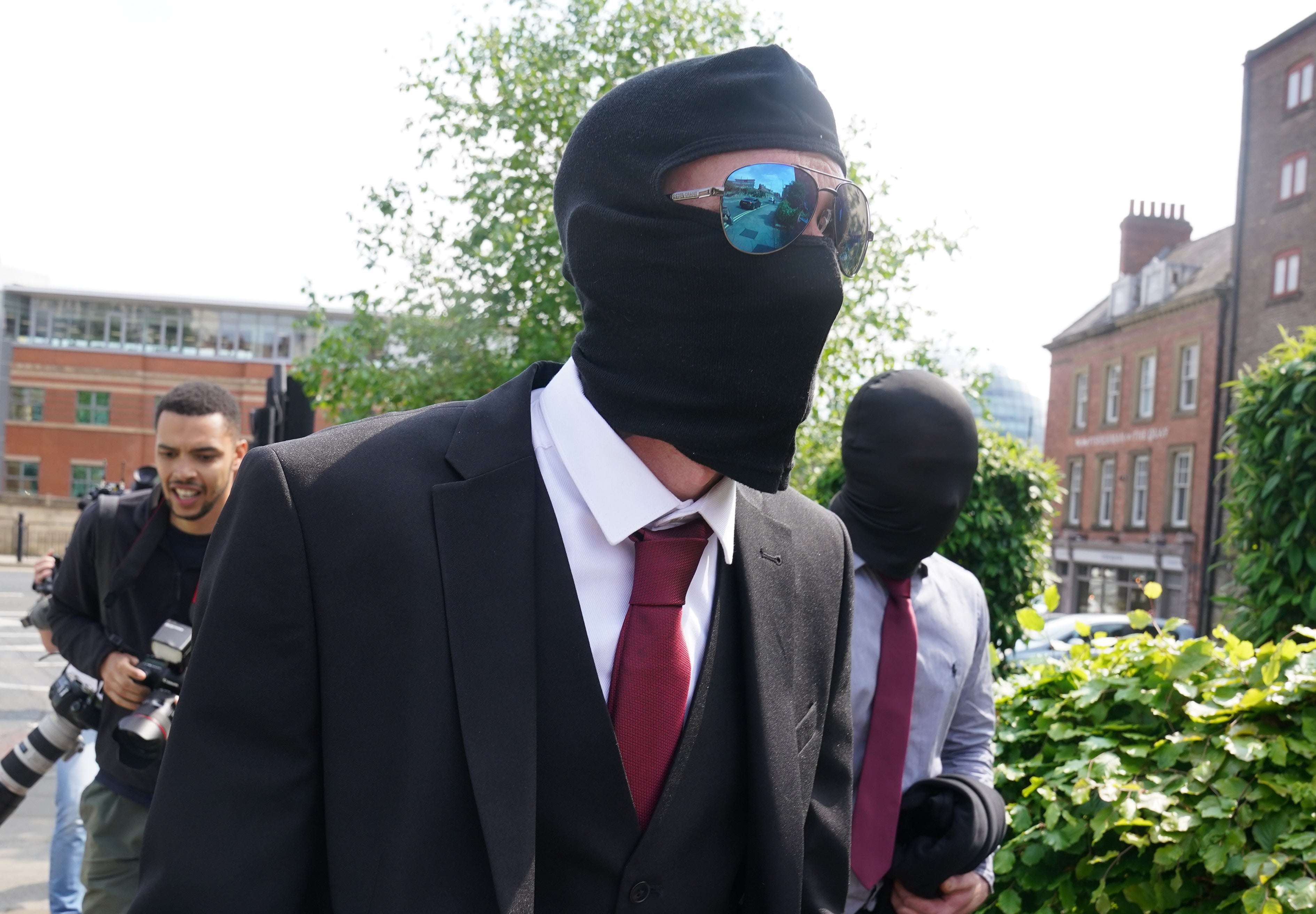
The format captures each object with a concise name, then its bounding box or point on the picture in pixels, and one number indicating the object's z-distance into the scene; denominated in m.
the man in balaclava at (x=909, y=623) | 2.39
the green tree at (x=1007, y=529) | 6.88
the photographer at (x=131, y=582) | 3.64
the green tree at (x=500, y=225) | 10.79
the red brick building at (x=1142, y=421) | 31.61
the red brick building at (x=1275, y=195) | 26.48
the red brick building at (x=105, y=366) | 50.53
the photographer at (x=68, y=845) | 4.79
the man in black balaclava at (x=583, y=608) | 1.26
